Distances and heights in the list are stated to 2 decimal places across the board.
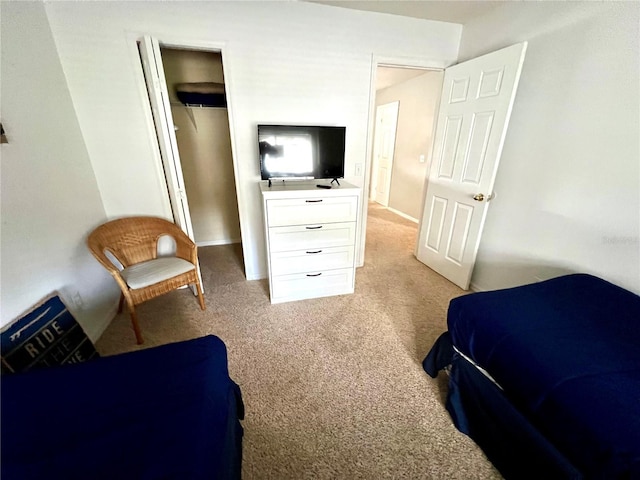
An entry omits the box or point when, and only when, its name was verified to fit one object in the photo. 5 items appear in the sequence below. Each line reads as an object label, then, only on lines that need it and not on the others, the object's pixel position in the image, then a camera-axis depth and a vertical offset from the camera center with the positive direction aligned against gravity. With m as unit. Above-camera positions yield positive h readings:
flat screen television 2.18 -0.07
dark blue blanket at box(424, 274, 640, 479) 0.81 -0.79
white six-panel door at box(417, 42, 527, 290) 2.01 -0.09
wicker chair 1.83 -0.90
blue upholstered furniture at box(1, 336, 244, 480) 0.71 -0.82
